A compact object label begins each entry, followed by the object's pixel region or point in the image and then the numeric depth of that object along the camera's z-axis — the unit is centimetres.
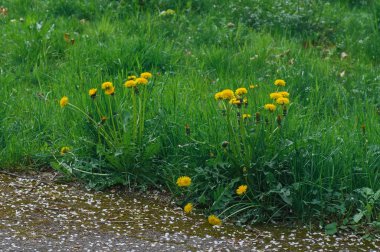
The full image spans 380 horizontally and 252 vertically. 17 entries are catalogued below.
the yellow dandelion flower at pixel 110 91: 771
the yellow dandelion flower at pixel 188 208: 715
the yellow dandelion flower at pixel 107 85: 769
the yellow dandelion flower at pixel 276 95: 735
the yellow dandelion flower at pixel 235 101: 711
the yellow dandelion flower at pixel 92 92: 773
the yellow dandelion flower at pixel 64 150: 797
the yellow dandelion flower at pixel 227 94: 719
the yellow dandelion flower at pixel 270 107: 721
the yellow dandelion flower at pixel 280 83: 776
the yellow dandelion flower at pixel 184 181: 722
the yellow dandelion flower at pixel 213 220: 701
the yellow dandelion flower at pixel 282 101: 726
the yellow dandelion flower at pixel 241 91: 741
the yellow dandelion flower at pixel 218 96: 720
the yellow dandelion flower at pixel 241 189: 696
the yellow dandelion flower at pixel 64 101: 764
